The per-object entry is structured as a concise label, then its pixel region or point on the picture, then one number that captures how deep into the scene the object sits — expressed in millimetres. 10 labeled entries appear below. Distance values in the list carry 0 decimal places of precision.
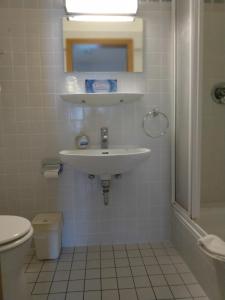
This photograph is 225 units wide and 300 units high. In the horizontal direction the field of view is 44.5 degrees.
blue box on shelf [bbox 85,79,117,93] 2043
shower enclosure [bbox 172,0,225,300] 1765
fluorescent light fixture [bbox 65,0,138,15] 1955
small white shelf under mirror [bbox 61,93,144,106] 1972
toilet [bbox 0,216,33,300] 1311
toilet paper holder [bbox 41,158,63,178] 2084
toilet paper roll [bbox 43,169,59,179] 2024
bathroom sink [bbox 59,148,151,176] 1750
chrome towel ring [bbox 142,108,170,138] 2170
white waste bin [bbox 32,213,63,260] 1996
